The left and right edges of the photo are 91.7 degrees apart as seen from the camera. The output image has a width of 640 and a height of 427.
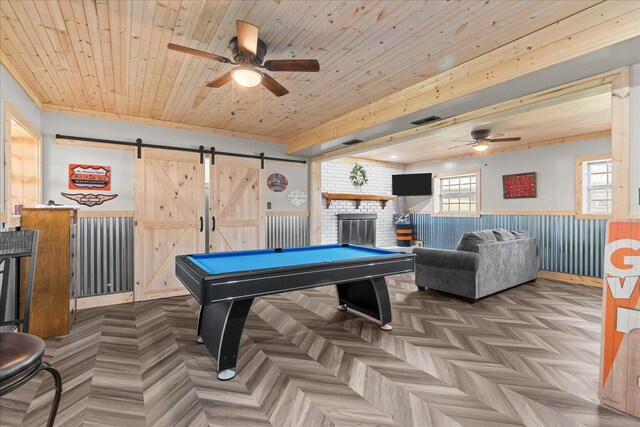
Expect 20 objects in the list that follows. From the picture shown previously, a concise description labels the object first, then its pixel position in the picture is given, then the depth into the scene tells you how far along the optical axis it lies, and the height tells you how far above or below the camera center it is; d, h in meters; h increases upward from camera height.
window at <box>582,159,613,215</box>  5.27 +0.48
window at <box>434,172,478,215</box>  7.27 +0.49
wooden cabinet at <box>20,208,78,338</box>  3.09 -0.59
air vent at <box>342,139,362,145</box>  4.79 +1.15
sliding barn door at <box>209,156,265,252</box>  5.07 +0.16
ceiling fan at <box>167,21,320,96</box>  2.10 +1.14
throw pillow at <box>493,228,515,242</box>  4.78 -0.32
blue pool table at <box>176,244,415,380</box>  2.23 -0.52
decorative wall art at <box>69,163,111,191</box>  4.13 +0.50
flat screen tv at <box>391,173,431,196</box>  7.95 +0.79
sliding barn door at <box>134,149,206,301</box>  4.49 -0.03
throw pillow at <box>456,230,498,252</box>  4.31 -0.36
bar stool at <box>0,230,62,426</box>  1.31 -0.62
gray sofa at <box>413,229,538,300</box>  4.23 -0.74
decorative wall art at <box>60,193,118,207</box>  4.12 +0.22
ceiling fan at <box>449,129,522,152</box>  5.15 +1.29
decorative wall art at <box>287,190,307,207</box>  5.92 +0.32
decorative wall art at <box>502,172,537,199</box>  6.06 +0.58
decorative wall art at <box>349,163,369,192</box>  7.62 +0.94
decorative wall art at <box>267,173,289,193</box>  5.69 +0.59
